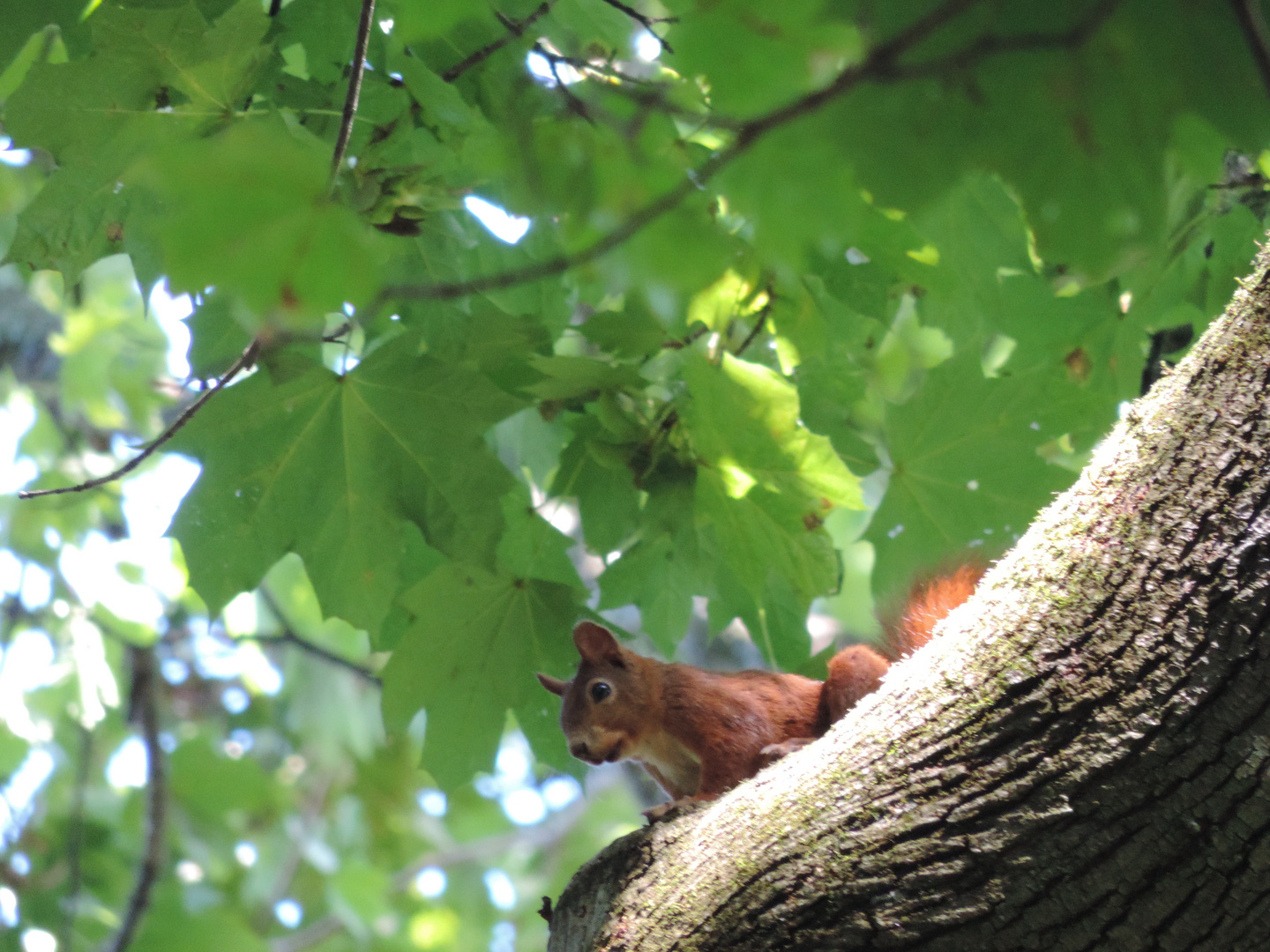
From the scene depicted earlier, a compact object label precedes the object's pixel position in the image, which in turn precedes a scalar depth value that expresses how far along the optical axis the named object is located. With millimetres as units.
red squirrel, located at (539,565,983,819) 7331
